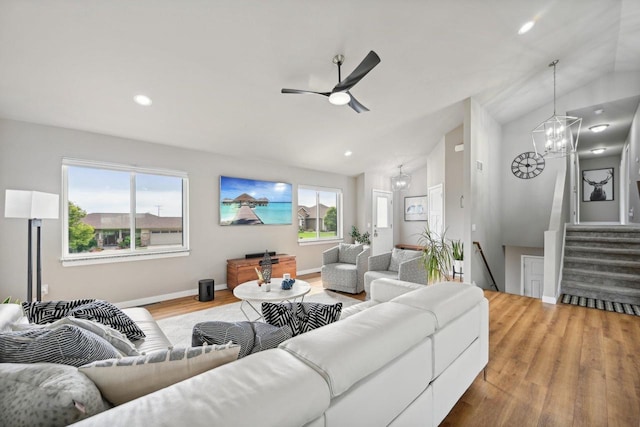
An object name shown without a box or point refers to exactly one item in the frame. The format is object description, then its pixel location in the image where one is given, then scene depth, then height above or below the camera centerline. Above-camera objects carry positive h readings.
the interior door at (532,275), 5.85 -1.31
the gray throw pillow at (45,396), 0.65 -0.44
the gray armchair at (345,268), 4.41 -0.86
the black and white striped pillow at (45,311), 1.59 -0.56
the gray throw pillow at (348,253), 4.83 -0.66
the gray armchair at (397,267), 3.57 -0.73
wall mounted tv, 4.88 +0.27
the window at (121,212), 3.57 +0.07
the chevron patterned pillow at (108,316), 1.64 -0.62
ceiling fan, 2.14 +1.17
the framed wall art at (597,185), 7.95 +0.87
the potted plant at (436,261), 3.45 -0.58
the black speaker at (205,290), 4.16 -1.12
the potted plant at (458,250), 4.50 -0.60
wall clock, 5.41 +1.00
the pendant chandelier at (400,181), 6.84 +0.87
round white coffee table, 2.81 -0.84
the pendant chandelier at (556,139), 3.67 +1.03
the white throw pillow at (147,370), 0.81 -0.47
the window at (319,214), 6.11 +0.04
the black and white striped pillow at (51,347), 0.87 -0.43
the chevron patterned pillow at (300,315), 1.43 -0.53
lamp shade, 2.47 +0.12
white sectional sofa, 0.66 -0.50
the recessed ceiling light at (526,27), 2.97 +2.06
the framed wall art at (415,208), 7.70 +0.20
